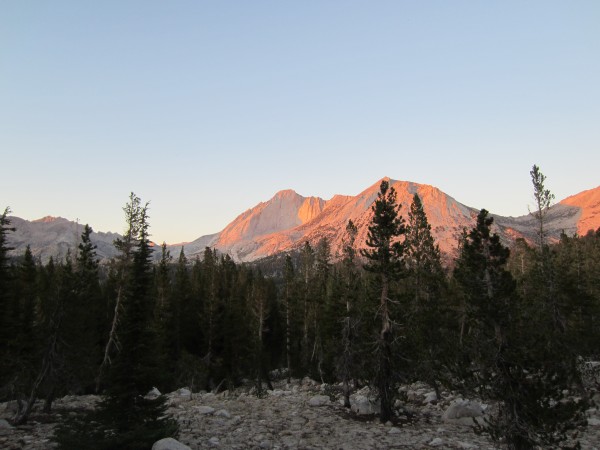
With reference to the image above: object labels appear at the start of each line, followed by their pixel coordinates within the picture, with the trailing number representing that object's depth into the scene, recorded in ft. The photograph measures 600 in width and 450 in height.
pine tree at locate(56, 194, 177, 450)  43.93
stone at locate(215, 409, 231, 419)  77.74
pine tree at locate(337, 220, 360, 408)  86.33
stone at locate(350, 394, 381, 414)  80.74
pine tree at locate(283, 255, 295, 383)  180.45
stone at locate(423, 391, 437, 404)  97.34
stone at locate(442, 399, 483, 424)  77.87
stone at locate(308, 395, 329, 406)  94.22
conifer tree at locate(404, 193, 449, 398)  95.81
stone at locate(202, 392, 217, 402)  104.21
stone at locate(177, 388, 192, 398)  112.57
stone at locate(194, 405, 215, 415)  80.70
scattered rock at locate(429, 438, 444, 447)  58.57
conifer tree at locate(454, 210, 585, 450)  42.88
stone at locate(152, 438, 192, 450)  43.72
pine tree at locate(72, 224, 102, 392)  68.39
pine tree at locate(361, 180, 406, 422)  73.67
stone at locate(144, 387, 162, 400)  105.71
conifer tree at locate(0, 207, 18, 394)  82.64
